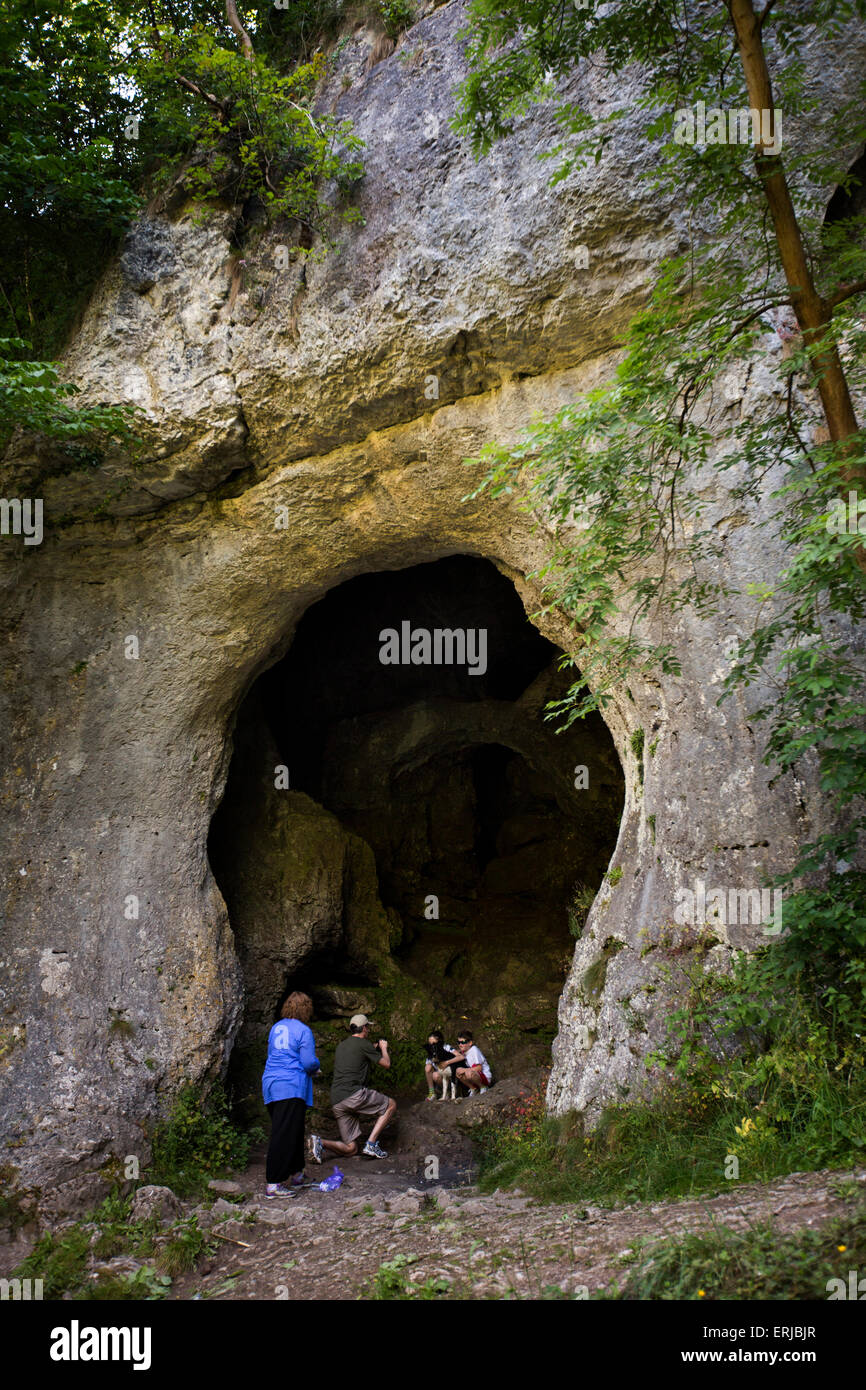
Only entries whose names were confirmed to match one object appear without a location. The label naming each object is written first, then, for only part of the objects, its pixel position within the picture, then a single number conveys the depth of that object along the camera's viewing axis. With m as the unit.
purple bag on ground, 6.31
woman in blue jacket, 6.16
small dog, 8.57
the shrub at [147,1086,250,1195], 6.66
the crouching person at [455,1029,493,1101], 8.51
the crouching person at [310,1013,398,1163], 7.38
